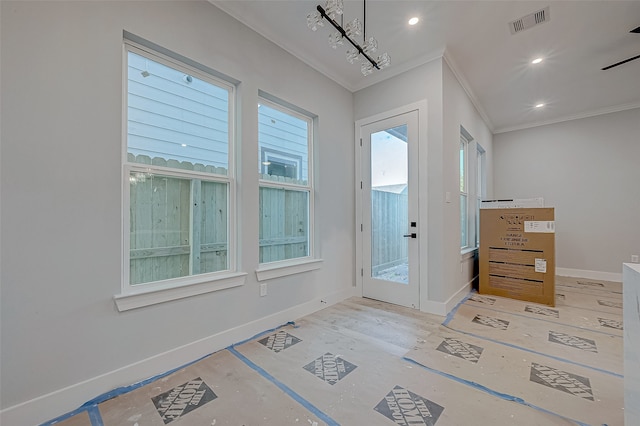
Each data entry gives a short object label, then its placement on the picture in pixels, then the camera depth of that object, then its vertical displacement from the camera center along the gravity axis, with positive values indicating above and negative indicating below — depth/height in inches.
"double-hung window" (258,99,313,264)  106.6 +13.7
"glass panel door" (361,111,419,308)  123.0 +2.1
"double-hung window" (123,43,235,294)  73.4 +12.5
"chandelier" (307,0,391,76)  69.3 +52.8
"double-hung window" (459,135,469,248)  154.8 +14.0
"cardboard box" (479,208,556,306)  126.3 -20.3
